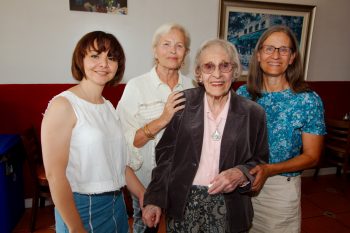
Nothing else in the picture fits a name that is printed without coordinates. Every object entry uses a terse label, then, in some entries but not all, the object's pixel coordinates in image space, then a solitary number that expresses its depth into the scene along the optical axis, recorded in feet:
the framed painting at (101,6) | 9.56
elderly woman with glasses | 4.11
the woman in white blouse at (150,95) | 5.43
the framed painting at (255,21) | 11.34
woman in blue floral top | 4.73
